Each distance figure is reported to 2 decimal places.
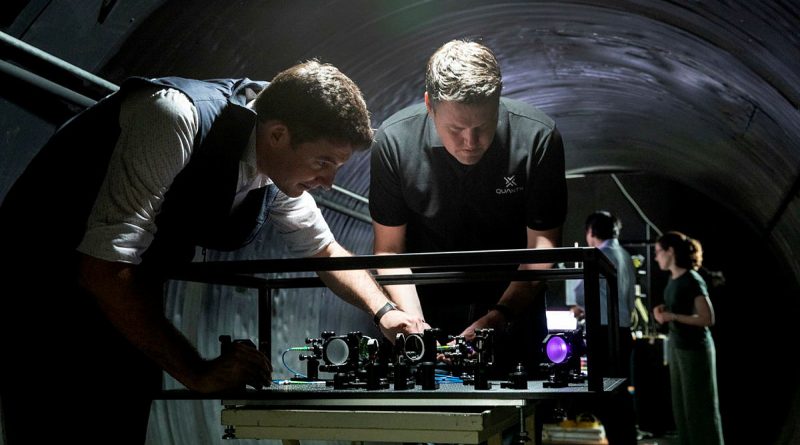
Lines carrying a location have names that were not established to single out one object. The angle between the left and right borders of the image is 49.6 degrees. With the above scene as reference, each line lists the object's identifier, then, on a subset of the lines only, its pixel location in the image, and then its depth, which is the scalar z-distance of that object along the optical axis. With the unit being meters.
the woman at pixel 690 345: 7.16
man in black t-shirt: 3.79
